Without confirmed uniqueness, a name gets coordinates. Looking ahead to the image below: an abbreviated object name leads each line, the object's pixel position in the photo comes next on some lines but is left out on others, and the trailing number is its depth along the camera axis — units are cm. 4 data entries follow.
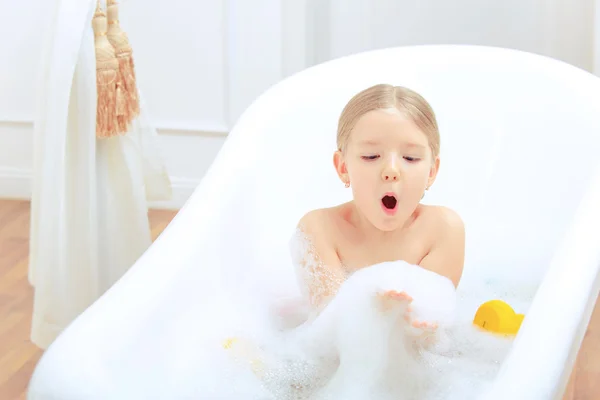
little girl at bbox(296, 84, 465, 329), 191
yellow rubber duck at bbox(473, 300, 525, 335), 199
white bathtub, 178
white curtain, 218
